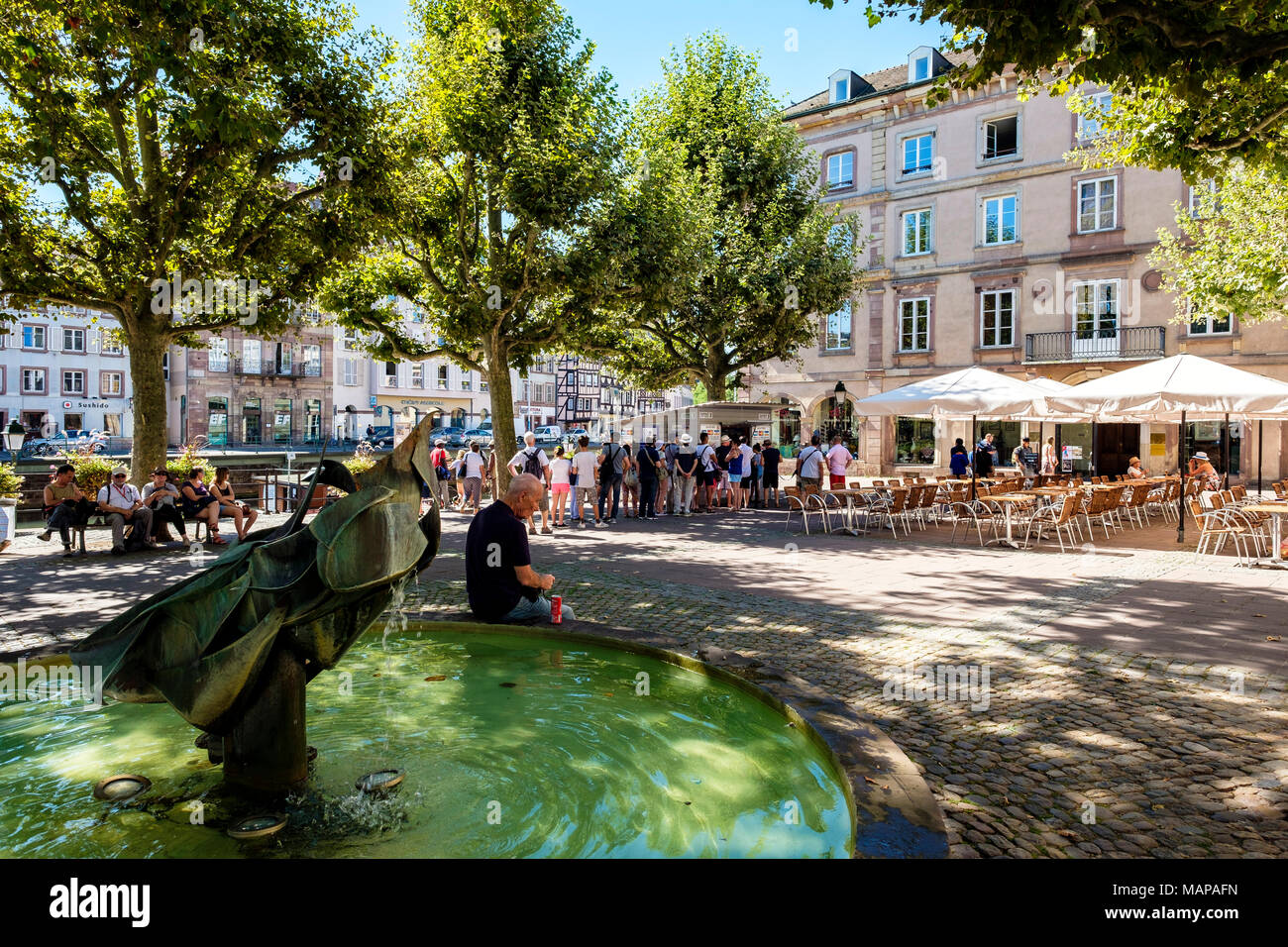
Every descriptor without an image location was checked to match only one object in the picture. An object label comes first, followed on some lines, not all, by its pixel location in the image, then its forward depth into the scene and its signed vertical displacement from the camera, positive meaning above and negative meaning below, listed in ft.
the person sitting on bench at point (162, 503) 41.06 -2.20
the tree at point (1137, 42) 20.59 +11.08
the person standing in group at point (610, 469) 55.83 -0.77
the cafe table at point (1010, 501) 43.11 -2.47
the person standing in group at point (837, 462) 59.82 -0.41
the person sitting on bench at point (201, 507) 43.47 -2.56
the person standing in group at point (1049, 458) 82.66 -0.29
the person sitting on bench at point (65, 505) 39.04 -2.23
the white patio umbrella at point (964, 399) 48.78 +3.46
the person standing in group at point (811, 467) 58.65 -0.75
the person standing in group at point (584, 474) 53.47 -1.13
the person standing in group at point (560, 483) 51.83 -1.67
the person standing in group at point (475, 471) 58.95 -0.91
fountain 11.27 -5.23
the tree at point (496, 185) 52.34 +18.25
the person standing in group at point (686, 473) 60.03 -1.26
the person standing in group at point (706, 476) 62.64 -1.58
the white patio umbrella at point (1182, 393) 40.45 +3.21
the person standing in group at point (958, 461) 60.29 -0.39
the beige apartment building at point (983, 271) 92.12 +22.94
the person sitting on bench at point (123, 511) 39.29 -2.50
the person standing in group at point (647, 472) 57.57 -1.05
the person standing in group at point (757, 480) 69.83 -2.06
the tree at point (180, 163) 36.47 +15.42
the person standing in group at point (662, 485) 60.34 -2.15
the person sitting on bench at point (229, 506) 44.39 -2.58
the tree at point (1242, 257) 56.95 +14.73
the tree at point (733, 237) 73.05 +20.35
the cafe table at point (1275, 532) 35.73 -3.46
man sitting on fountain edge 21.17 -2.78
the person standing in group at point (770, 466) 69.56 -0.79
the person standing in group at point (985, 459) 62.90 -0.27
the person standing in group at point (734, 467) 65.62 -0.85
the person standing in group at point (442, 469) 62.85 -0.80
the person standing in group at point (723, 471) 65.21 -1.11
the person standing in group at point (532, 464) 48.44 -0.35
